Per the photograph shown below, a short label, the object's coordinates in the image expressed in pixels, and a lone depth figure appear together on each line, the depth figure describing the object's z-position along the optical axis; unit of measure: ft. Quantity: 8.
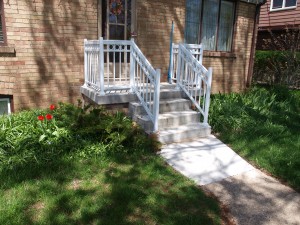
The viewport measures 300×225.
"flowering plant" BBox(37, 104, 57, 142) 13.99
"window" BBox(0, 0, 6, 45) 16.67
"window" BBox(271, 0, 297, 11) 47.02
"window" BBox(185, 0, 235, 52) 25.79
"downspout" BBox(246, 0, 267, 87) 30.04
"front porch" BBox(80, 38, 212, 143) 16.79
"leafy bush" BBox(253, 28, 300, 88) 35.91
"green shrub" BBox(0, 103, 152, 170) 12.92
